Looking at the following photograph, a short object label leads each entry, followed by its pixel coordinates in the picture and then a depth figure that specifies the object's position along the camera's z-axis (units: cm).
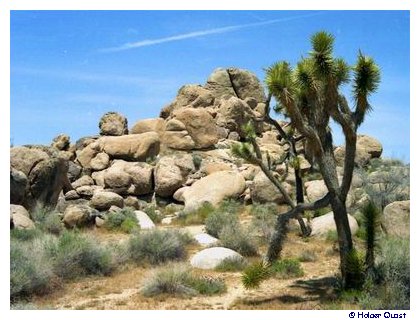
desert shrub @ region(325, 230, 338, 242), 1716
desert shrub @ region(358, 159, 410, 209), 2148
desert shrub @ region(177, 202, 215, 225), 2253
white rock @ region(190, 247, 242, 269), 1377
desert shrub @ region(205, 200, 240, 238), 1825
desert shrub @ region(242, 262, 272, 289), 1001
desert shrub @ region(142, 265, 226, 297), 1098
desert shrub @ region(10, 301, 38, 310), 960
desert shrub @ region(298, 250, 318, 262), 1474
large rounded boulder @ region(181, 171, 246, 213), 2505
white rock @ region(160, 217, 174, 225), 2364
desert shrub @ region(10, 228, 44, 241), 1510
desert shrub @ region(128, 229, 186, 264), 1441
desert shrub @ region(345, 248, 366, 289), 1019
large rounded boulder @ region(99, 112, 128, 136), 3766
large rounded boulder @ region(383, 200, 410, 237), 1602
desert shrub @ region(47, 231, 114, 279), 1250
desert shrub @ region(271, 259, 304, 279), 1257
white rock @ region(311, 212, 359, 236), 1769
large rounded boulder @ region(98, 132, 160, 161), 3300
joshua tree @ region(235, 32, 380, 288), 966
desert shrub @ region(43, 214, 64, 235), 1830
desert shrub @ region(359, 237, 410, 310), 924
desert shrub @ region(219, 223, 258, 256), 1536
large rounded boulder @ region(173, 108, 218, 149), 3709
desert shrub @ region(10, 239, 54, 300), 1059
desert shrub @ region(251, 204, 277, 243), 1784
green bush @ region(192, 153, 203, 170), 3247
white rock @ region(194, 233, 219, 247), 1744
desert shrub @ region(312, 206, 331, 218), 2111
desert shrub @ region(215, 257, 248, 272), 1345
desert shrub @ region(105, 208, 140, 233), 2034
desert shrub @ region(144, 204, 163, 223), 2397
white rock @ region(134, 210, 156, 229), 2183
